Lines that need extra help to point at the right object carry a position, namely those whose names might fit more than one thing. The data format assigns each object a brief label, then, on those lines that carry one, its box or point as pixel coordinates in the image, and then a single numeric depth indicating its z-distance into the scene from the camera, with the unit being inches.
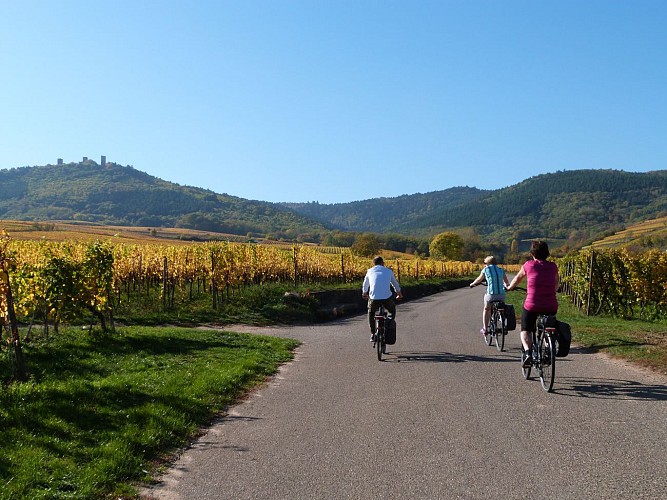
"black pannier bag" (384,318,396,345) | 447.8
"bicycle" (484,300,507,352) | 492.7
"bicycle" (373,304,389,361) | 447.4
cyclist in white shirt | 466.9
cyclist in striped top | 506.9
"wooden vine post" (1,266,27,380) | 342.3
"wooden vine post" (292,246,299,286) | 1206.3
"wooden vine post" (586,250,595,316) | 857.5
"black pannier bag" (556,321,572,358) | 312.9
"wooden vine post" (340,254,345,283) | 1527.7
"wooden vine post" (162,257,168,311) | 868.0
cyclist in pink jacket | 332.2
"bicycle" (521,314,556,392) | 316.8
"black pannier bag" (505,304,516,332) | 478.9
